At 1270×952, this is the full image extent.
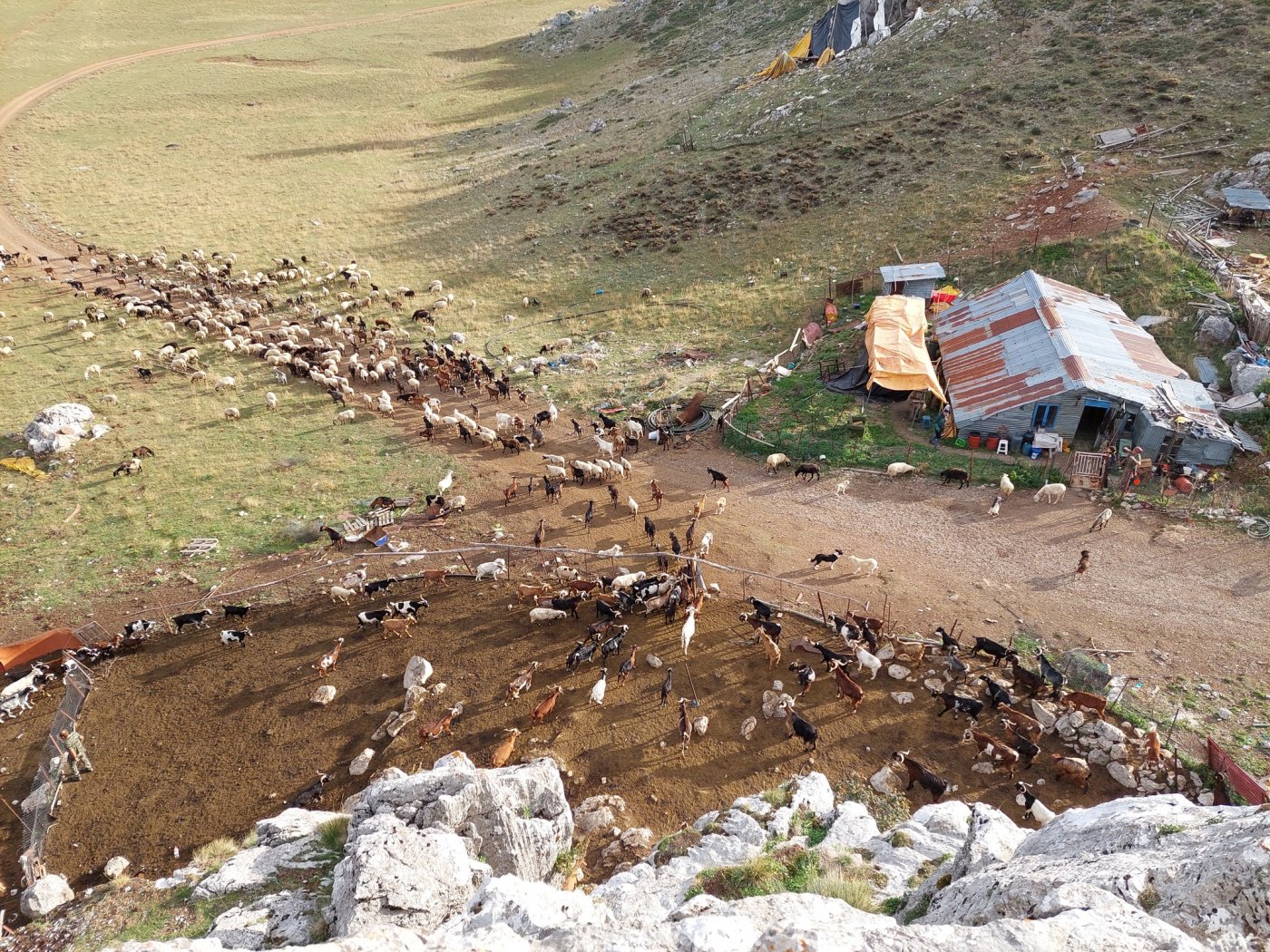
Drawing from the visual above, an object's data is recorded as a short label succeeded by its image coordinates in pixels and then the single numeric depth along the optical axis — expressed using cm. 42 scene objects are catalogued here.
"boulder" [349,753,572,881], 1211
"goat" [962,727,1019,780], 1503
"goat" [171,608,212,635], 2036
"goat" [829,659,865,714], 1677
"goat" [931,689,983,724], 1620
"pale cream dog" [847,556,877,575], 2092
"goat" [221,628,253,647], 1970
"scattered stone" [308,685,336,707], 1798
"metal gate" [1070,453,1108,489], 2350
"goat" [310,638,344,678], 1859
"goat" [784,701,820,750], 1571
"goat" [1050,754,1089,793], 1464
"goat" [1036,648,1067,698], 1647
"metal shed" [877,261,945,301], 3528
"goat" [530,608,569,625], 1975
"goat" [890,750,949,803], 1440
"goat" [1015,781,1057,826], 1380
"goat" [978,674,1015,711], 1639
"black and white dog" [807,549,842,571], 2116
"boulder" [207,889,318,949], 1045
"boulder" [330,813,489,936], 998
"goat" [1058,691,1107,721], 1585
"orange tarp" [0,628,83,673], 1908
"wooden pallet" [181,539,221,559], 2350
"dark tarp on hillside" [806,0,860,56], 6094
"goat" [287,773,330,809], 1557
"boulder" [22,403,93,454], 2847
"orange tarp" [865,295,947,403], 2762
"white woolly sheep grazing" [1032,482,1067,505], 2297
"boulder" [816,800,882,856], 1220
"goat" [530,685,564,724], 1695
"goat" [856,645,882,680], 1741
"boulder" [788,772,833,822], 1366
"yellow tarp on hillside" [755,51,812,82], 6250
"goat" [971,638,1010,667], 1738
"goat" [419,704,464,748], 1672
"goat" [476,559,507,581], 2147
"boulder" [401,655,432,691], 1814
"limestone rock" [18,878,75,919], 1317
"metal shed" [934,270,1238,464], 2352
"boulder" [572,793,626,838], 1440
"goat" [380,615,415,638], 1973
